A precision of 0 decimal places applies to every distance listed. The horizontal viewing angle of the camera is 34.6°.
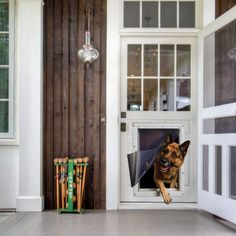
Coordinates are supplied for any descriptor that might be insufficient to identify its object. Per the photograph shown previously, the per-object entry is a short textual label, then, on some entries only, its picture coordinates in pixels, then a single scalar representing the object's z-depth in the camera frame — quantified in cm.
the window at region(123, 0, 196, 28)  480
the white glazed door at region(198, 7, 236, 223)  399
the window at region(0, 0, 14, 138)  468
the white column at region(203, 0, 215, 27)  470
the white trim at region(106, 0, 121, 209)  470
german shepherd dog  479
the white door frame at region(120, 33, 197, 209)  479
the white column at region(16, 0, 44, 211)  459
